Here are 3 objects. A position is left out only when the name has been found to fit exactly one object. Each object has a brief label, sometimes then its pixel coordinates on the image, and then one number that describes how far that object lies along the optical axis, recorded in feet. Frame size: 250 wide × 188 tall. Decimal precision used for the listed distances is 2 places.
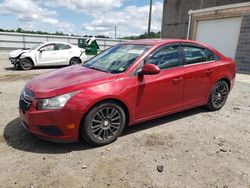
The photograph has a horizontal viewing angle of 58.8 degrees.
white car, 34.53
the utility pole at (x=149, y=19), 95.26
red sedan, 9.66
